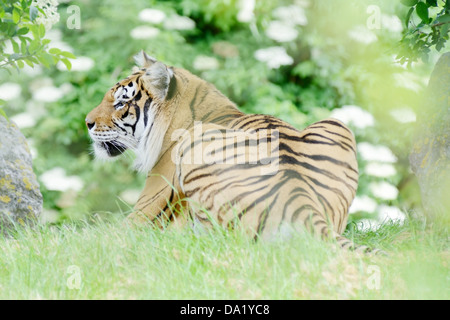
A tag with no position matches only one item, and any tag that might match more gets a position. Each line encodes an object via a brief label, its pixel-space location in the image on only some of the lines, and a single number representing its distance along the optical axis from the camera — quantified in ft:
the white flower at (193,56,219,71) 51.85
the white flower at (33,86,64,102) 49.26
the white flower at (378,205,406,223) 31.41
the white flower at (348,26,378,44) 51.78
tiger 23.21
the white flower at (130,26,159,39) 50.01
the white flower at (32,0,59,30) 28.35
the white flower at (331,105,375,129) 49.49
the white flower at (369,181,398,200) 48.39
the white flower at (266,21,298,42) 51.90
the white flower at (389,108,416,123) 50.65
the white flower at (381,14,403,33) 50.23
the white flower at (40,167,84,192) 48.08
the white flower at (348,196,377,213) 47.39
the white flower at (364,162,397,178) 48.24
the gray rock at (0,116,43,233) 31.53
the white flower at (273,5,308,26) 52.85
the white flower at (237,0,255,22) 51.68
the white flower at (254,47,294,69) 51.47
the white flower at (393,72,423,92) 51.34
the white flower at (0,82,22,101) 49.01
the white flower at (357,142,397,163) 48.70
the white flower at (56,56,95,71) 48.96
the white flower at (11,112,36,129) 49.21
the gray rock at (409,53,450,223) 27.81
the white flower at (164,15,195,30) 52.49
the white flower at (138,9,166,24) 50.65
